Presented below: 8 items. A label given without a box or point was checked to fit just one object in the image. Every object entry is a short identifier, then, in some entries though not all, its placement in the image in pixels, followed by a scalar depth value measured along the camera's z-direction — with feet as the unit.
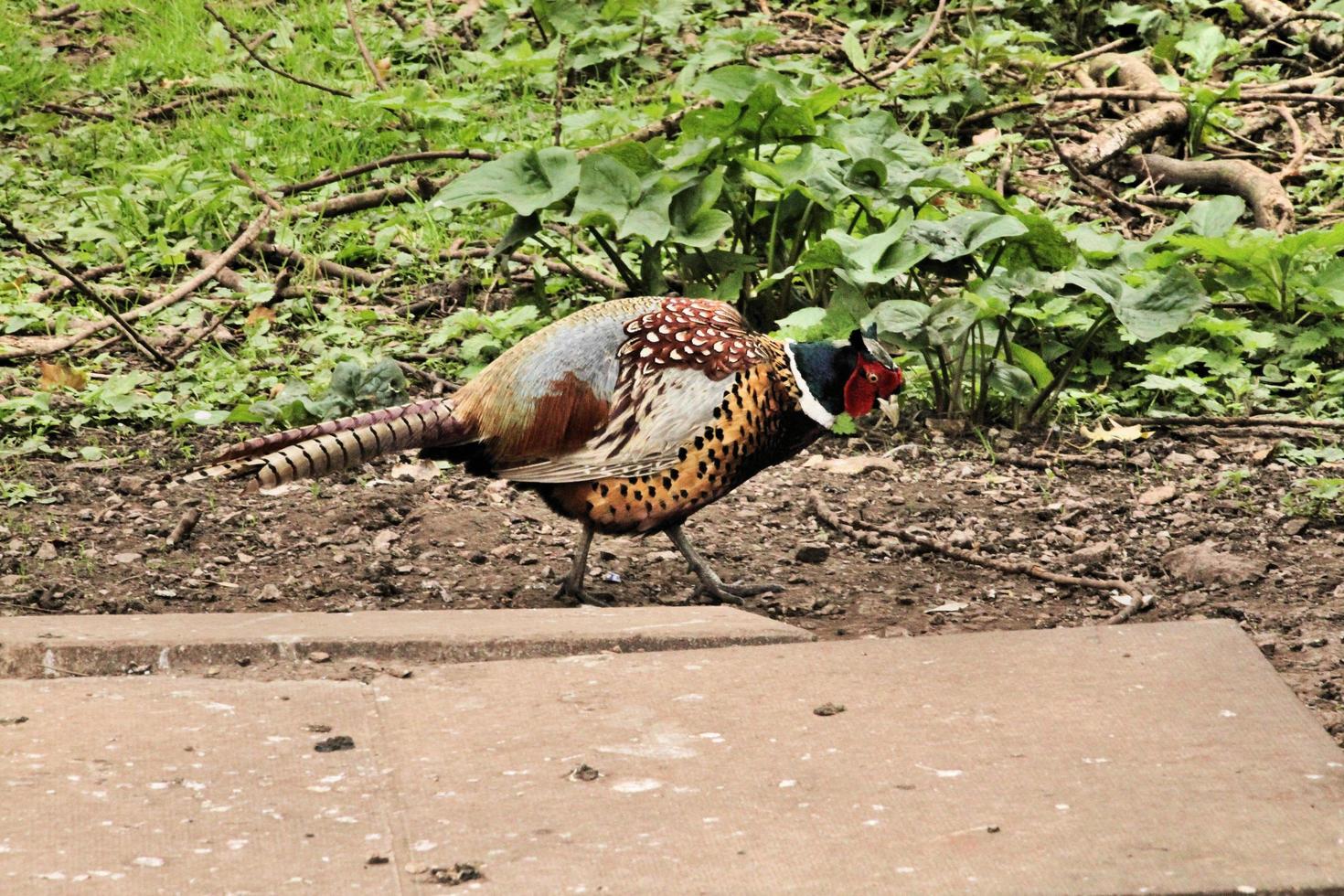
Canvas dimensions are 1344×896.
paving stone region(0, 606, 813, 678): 19.31
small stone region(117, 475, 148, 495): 30.18
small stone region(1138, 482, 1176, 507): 29.60
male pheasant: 23.99
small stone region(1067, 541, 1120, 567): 26.50
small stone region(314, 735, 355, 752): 16.26
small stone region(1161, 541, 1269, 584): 24.91
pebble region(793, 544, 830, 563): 27.50
